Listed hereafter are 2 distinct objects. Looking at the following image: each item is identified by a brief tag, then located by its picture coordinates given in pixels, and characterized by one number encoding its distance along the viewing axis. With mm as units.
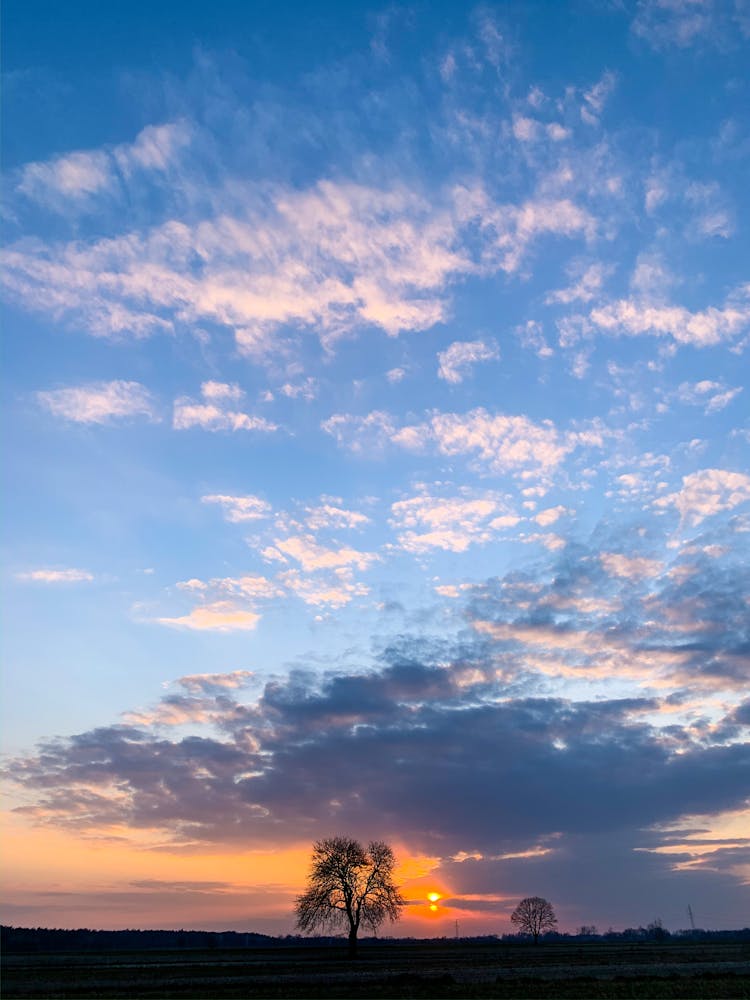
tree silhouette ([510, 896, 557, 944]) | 167750
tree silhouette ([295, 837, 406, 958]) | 91250
